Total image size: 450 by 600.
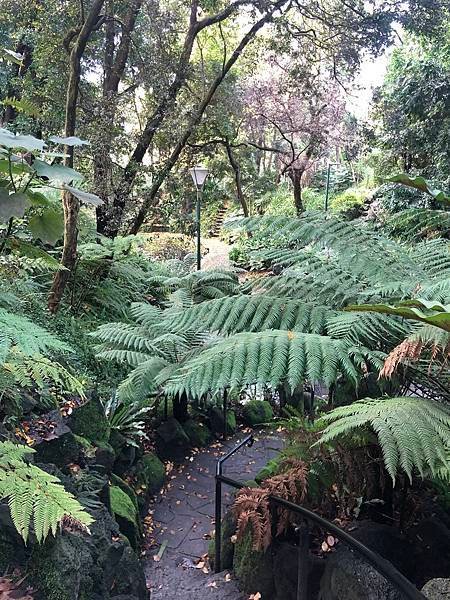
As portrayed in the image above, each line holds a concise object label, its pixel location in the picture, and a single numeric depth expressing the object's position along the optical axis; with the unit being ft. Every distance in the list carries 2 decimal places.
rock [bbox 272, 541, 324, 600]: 6.65
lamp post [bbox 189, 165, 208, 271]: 20.45
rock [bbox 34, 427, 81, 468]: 6.95
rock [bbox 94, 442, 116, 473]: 8.57
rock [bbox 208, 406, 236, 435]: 14.82
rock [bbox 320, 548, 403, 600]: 5.11
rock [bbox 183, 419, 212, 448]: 13.87
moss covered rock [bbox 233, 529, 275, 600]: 7.03
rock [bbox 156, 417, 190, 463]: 13.08
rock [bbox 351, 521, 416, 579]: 5.81
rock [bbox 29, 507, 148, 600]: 4.64
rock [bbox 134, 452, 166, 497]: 11.14
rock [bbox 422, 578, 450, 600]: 4.66
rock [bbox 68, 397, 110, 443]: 8.83
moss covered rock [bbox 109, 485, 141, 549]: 8.61
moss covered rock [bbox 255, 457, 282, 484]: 7.35
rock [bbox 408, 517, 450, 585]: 5.83
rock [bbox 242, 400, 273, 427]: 15.89
